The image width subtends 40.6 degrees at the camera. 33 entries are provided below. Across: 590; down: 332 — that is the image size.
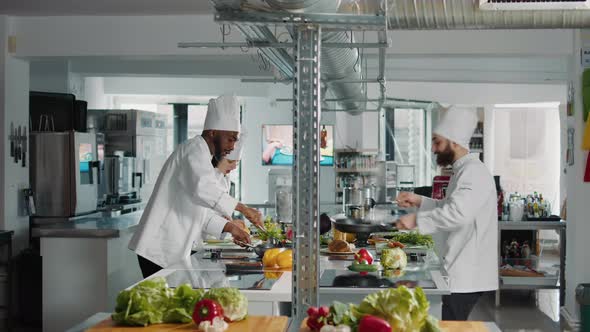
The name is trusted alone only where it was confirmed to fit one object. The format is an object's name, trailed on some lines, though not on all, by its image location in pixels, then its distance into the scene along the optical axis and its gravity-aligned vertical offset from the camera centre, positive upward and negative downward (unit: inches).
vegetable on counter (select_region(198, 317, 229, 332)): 101.2 -20.7
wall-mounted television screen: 562.9 +13.2
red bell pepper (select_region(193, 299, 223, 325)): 103.0 -19.2
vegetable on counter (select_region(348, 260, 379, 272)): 152.3 -19.8
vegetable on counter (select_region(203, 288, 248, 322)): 106.6 -18.4
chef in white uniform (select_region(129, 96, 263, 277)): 177.2 -11.4
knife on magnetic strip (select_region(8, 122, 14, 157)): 283.4 +8.1
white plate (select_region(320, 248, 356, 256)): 177.3 -19.9
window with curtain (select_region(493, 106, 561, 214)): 601.0 +11.6
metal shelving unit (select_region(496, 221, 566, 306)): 319.3 -26.2
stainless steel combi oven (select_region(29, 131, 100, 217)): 317.7 -4.3
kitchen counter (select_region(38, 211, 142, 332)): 232.4 -31.5
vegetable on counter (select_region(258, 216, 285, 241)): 195.5 -17.3
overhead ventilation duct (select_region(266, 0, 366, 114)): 105.8 +29.8
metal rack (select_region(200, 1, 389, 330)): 104.2 +4.9
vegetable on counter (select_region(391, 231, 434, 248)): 195.5 -18.6
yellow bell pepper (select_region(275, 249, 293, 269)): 156.3 -18.9
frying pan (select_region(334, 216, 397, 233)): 140.0 -11.1
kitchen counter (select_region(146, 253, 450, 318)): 133.3 -21.0
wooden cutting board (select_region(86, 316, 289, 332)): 104.4 -21.7
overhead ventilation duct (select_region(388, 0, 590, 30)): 157.2 +29.8
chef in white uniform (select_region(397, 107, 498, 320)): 162.6 -13.6
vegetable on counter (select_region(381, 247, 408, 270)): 155.0 -18.5
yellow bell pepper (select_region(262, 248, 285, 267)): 157.9 -18.6
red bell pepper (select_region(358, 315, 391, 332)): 88.8 -18.0
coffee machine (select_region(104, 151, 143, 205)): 391.2 -8.7
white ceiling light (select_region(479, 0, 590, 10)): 139.4 +29.1
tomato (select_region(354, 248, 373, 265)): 159.2 -18.6
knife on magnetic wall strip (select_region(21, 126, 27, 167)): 291.4 +4.9
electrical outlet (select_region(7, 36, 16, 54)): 285.4 +42.1
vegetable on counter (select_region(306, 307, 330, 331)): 96.7 -18.7
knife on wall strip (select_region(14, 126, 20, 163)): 285.7 +5.7
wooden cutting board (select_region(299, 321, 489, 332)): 105.6 -21.8
